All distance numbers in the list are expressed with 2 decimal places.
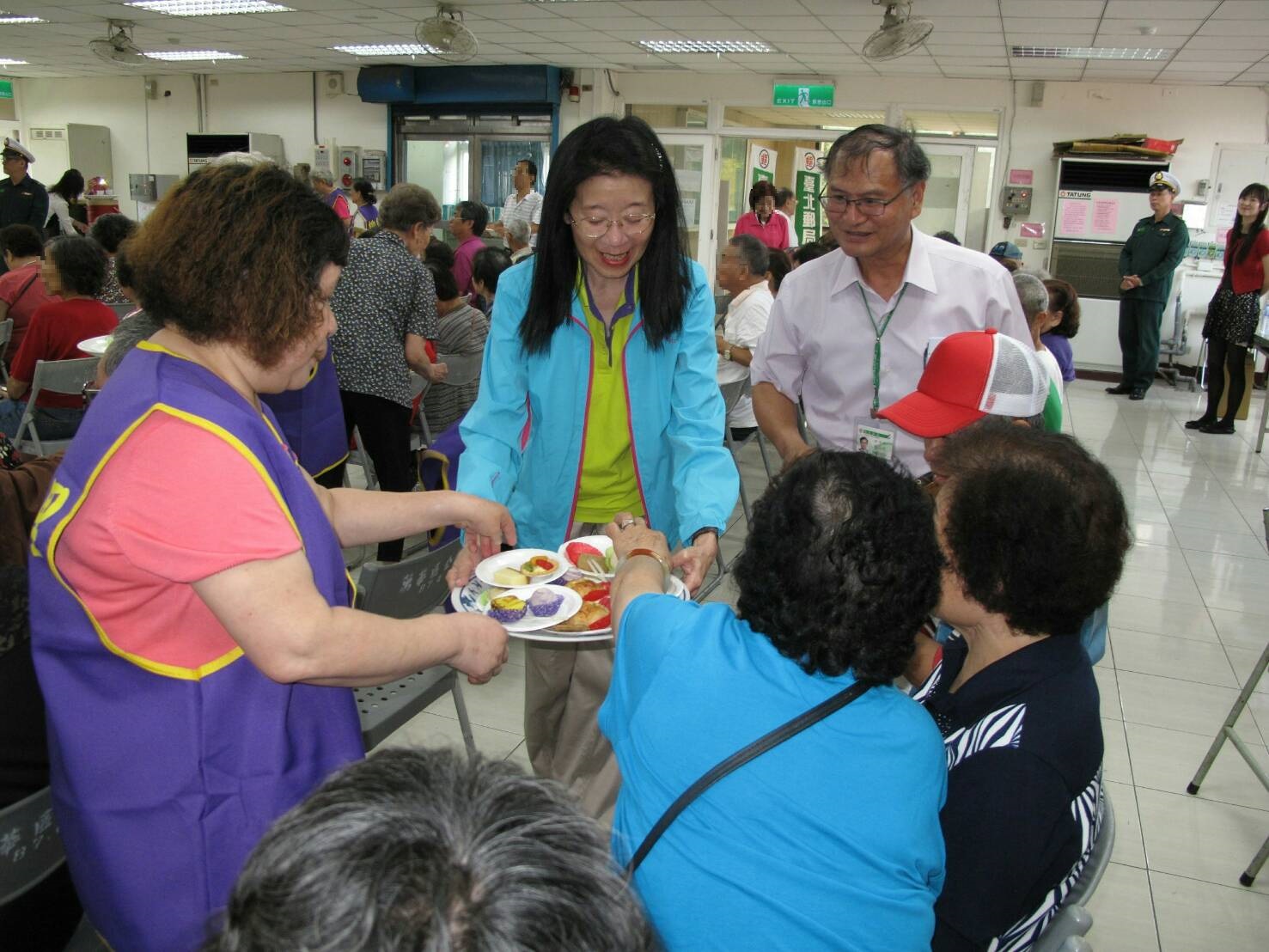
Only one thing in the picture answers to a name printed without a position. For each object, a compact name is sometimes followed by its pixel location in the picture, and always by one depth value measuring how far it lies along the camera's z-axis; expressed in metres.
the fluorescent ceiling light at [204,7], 9.27
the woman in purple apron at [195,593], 1.03
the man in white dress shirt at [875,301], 2.21
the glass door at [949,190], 11.35
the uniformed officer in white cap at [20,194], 8.00
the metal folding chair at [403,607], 2.11
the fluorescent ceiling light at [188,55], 12.12
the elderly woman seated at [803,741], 0.97
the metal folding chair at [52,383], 4.29
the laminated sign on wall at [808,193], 12.48
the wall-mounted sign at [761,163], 12.84
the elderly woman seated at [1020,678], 1.11
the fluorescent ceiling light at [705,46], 9.82
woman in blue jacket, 1.83
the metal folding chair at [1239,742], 2.65
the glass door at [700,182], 12.26
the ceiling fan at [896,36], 6.89
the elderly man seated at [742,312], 5.11
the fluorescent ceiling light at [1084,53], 8.88
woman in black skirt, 7.56
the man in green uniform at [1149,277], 9.12
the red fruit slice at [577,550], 1.88
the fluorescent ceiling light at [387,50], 10.99
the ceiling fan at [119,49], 9.43
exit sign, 11.39
